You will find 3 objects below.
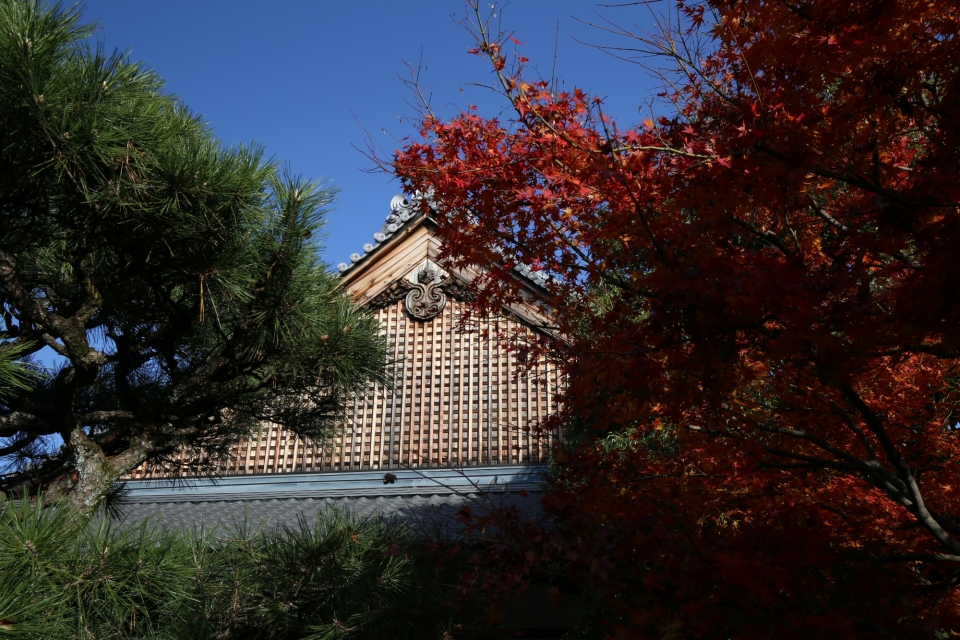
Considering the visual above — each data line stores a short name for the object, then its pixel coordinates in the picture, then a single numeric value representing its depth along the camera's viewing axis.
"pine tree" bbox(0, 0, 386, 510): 4.53
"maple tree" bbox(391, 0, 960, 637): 3.28
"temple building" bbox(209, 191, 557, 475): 9.88
